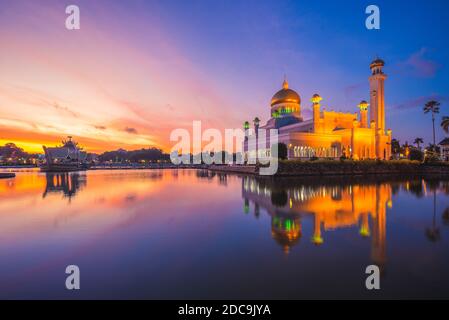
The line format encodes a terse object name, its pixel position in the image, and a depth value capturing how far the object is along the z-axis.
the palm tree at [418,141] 71.50
